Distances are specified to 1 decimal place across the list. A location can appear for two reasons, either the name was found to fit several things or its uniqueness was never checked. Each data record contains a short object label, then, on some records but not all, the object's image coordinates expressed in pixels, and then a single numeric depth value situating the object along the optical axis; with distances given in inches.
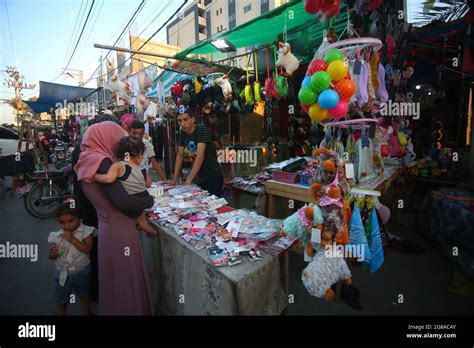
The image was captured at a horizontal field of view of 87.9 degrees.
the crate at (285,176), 125.3
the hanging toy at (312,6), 90.7
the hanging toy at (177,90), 187.3
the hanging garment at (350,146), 103.5
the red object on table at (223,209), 94.0
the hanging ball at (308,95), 77.3
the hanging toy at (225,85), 179.5
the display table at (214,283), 57.1
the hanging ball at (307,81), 78.7
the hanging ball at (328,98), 73.0
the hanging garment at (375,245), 78.0
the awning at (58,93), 387.2
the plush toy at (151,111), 176.1
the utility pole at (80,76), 1060.0
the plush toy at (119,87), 176.9
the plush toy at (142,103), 179.6
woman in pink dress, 66.6
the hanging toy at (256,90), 185.1
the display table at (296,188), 115.1
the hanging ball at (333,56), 75.8
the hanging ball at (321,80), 73.5
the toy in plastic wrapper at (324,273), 64.6
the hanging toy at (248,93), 190.9
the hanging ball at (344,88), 75.4
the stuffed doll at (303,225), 67.9
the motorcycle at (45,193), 195.9
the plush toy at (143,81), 173.9
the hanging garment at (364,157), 102.7
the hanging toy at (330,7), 90.4
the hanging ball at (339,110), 76.5
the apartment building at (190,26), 1224.8
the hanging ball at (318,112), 78.7
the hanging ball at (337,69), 73.9
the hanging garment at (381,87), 96.6
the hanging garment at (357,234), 70.2
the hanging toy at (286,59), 124.0
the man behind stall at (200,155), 121.4
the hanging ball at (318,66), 75.9
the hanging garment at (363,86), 83.7
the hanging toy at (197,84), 182.2
